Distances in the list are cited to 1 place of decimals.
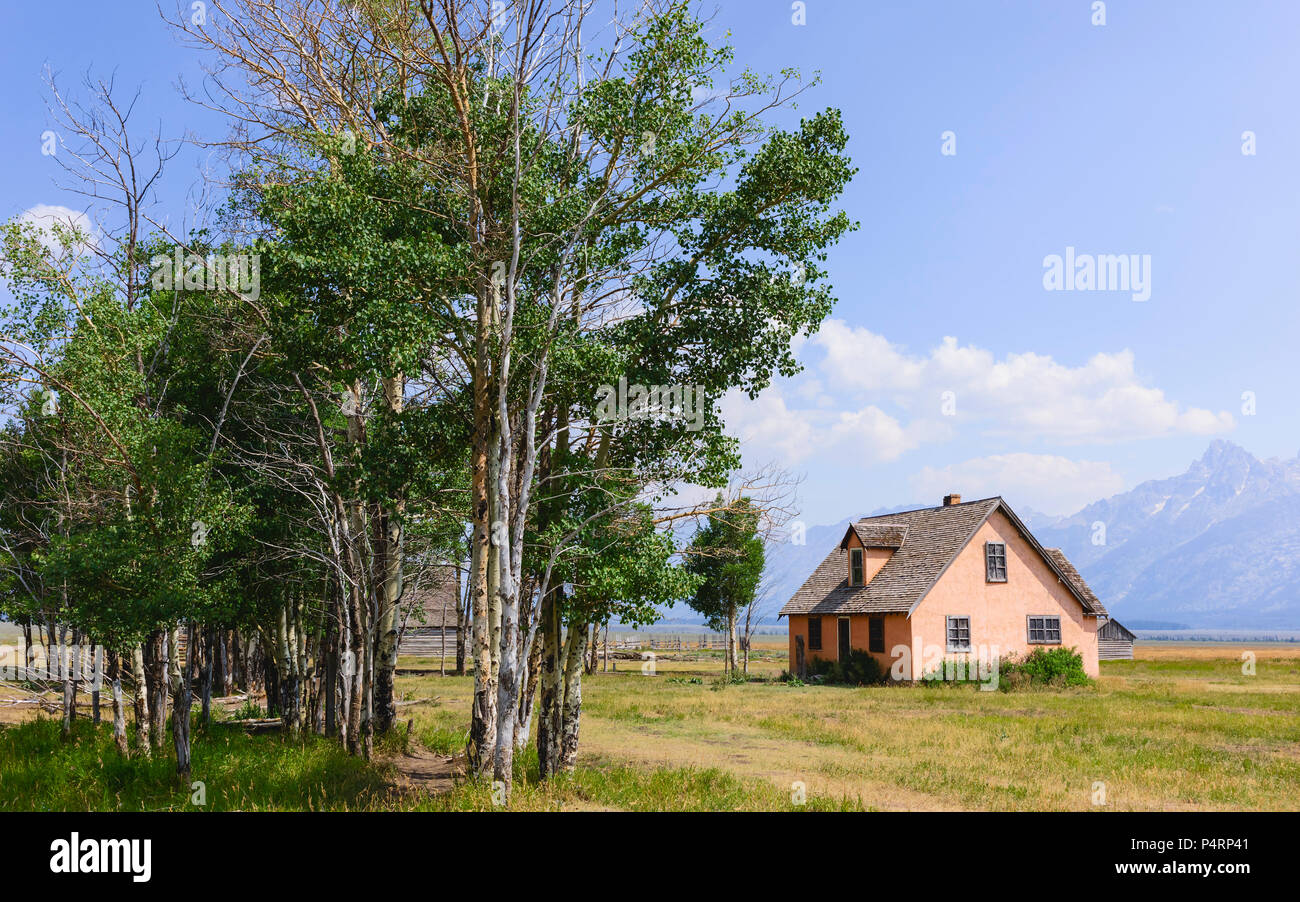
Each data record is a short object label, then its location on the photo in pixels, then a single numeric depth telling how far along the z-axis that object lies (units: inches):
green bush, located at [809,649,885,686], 1582.2
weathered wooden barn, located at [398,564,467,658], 2288.4
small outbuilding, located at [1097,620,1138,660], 3063.5
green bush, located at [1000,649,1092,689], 1514.5
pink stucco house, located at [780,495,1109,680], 1541.6
